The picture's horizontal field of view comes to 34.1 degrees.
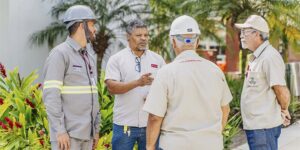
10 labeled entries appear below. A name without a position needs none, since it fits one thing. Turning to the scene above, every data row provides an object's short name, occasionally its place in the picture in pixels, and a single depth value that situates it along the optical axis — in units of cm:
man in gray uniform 366
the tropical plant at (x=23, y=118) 524
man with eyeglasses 456
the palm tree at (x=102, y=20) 1066
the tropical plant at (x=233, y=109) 642
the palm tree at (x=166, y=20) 1162
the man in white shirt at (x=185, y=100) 343
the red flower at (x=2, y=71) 567
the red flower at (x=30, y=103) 556
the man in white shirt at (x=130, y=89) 447
